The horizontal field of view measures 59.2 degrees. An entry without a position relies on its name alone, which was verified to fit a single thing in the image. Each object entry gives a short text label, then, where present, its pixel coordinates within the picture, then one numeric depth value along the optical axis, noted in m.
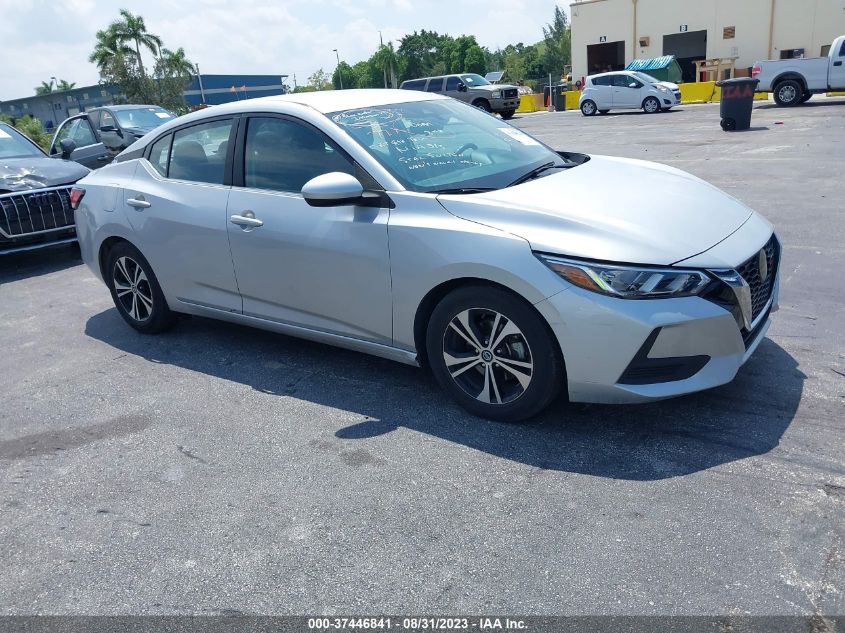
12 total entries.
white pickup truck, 22.94
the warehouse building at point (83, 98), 85.44
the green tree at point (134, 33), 50.91
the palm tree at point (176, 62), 54.41
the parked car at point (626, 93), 27.48
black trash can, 17.33
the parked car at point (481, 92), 29.67
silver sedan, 3.40
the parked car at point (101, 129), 13.91
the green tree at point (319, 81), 110.51
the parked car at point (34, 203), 8.05
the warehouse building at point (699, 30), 42.53
